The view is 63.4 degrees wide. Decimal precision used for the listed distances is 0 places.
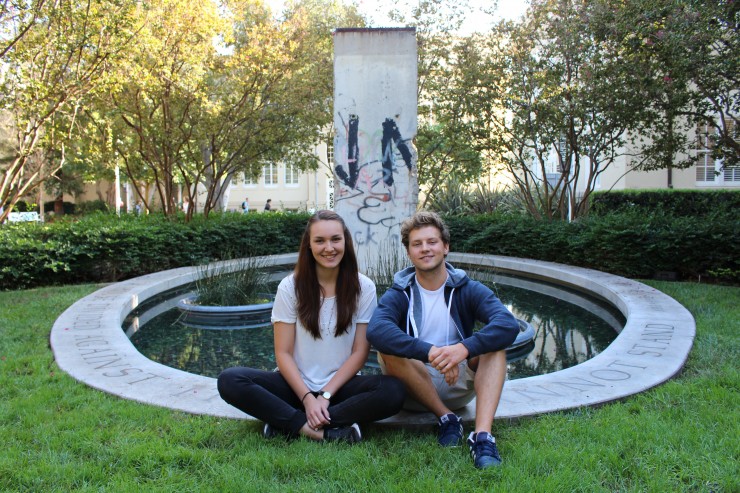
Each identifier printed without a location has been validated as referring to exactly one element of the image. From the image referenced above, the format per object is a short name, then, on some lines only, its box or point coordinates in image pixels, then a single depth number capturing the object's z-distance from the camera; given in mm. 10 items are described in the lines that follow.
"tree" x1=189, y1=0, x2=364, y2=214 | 11688
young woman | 2957
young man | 2828
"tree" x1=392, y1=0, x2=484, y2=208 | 12156
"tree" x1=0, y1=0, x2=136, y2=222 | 8492
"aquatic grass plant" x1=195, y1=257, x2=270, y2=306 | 6820
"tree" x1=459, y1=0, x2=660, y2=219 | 9641
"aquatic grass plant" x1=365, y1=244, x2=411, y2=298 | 7445
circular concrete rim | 3441
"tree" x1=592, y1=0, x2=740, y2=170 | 7324
